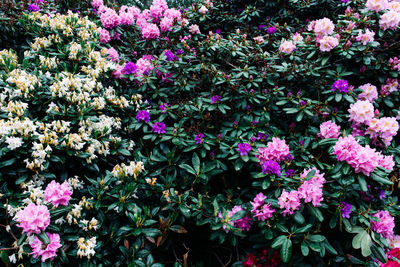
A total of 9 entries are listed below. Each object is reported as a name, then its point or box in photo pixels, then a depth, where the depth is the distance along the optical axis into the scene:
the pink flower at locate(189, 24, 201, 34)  2.84
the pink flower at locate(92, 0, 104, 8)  3.54
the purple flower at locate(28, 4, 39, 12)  2.92
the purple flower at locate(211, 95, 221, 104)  2.12
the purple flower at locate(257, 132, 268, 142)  1.91
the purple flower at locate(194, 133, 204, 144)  1.91
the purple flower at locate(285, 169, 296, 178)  1.66
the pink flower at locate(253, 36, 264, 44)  2.73
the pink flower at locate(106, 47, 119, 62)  2.64
